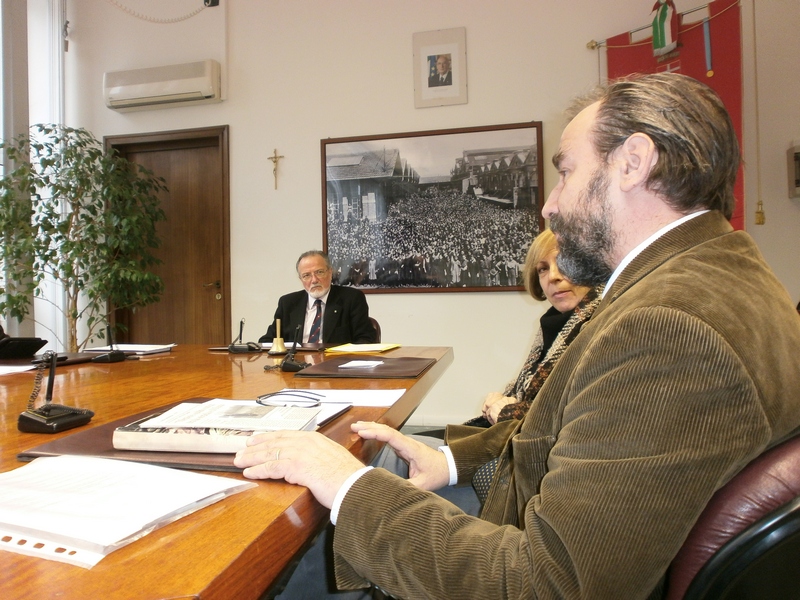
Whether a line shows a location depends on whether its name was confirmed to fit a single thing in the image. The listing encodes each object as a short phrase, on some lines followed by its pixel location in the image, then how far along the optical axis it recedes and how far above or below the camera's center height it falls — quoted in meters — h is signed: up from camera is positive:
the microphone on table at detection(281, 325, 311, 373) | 1.71 -0.20
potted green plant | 3.72 +0.53
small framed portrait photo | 3.99 +1.63
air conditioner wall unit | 4.25 +1.66
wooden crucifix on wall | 4.30 +1.07
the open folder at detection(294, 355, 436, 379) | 1.54 -0.20
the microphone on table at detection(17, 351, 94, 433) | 0.93 -0.19
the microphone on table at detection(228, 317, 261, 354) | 2.29 -0.19
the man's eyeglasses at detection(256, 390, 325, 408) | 1.09 -0.20
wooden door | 4.51 +0.52
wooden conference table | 0.43 -0.22
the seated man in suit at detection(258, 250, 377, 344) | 3.29 -0.04
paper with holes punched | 0.49 -0.20
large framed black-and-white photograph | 3.90 +0.65
